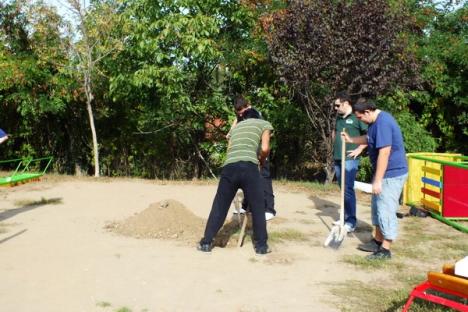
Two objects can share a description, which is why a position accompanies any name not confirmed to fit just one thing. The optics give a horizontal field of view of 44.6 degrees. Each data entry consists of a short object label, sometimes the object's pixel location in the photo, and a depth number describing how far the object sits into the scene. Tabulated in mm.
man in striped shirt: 6476
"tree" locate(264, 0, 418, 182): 10883
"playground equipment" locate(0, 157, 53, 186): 15086
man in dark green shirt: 7309
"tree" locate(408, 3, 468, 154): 12852
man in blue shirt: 6098
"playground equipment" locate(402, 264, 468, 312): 4047
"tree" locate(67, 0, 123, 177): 12359
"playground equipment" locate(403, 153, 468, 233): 8609
